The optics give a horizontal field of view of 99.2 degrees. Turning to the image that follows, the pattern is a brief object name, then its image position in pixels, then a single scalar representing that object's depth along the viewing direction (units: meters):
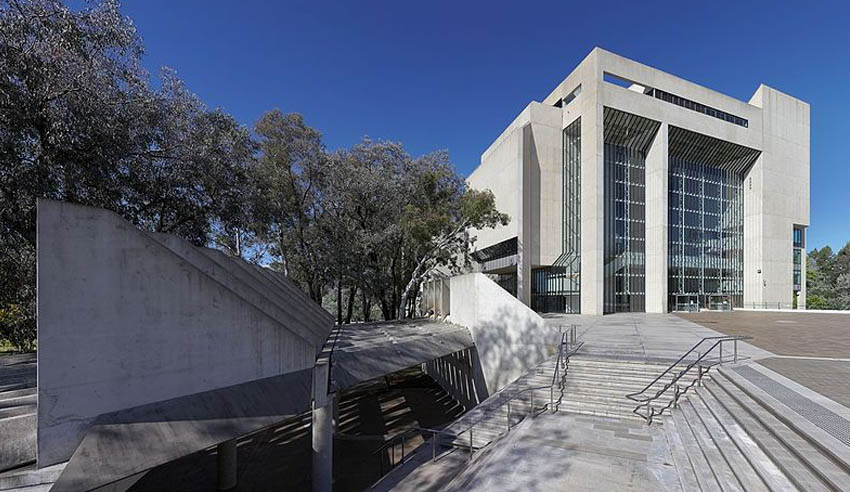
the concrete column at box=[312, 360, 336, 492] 7.96
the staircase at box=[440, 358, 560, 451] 8.66
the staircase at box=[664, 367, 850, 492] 4.05
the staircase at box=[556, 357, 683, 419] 8.53
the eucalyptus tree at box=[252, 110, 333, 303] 18.78
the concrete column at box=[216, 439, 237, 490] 10.04
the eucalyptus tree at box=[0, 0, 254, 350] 7.40
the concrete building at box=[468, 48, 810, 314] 28.72
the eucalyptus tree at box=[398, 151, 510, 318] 20.56
